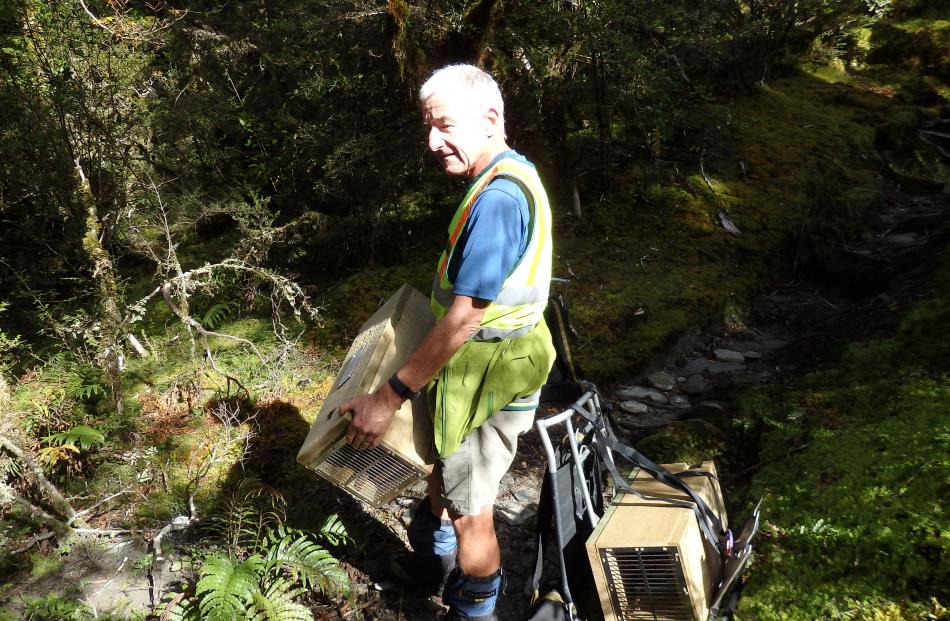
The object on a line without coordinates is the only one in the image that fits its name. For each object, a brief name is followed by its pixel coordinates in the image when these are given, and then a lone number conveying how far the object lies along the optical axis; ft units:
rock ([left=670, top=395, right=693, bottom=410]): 18.20
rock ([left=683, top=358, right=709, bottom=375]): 20.30
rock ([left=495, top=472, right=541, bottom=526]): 14.28
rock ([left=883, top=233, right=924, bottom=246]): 25.51
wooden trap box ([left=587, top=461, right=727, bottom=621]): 8.93
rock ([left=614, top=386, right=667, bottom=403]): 18.80
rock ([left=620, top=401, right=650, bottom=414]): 18.13
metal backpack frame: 9.61
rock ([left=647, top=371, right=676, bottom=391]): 19.38
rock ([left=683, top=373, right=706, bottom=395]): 19.08
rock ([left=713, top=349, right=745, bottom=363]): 20.63
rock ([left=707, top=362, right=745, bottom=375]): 20.04
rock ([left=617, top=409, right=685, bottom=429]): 17.44
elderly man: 8.16
